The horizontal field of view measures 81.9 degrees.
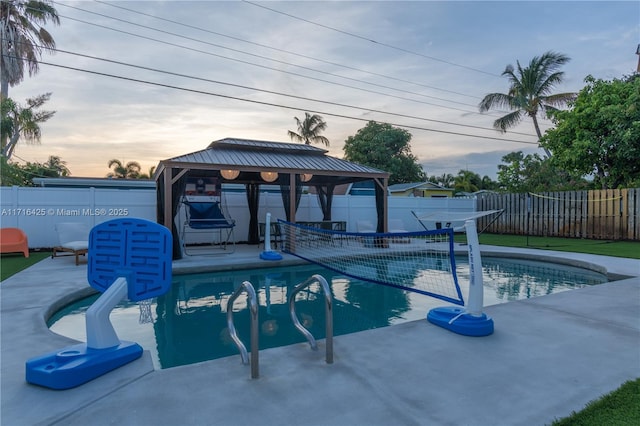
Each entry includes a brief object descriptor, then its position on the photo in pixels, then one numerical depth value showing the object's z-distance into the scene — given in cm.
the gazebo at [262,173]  896
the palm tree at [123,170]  3794
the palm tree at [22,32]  1570
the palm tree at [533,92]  2053
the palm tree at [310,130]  3212
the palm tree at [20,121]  1445
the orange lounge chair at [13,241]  870
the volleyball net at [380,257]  770
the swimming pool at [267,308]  399
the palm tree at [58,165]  3045
